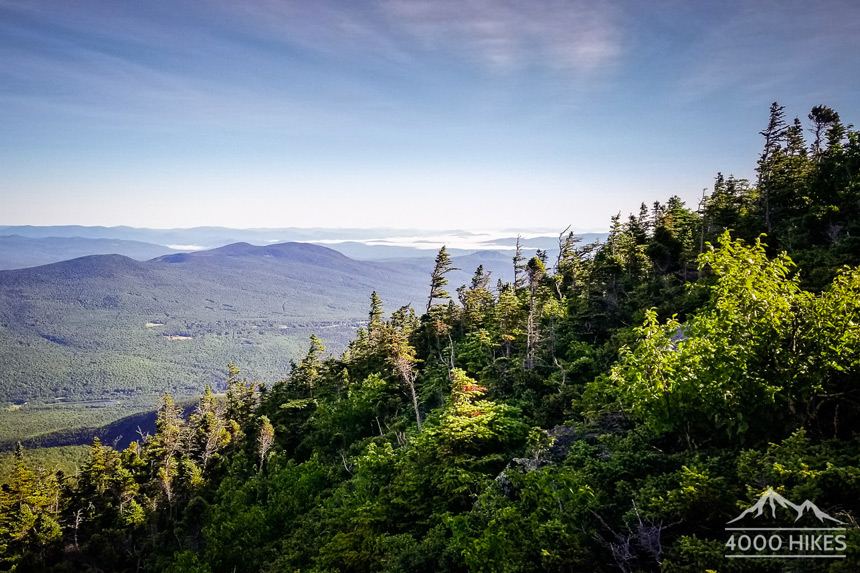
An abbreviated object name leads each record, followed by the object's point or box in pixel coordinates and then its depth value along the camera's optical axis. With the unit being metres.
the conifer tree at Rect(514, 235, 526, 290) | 40.74
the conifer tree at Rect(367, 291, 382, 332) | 54.84
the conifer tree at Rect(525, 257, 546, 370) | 31.53
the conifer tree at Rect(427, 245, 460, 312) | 43.54
